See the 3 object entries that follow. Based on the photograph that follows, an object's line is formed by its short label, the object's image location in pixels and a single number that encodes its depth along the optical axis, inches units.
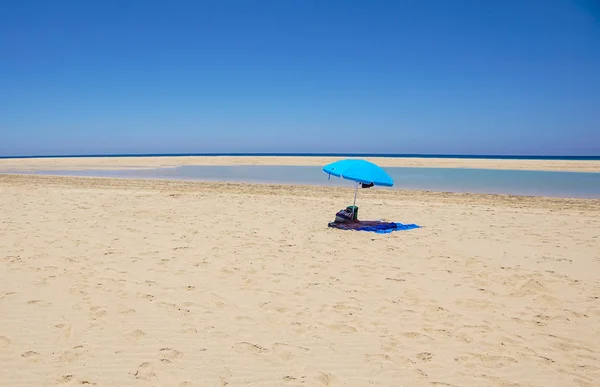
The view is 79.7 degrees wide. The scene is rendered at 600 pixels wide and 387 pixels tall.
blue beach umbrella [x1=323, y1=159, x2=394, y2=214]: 357.4
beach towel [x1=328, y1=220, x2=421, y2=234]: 380.1
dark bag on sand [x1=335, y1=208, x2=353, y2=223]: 391.5
